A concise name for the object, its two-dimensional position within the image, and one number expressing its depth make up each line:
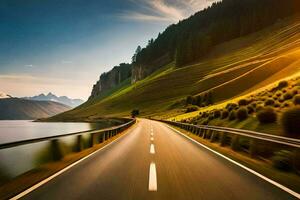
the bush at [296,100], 28.35
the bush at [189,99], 102.06
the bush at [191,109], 87.32
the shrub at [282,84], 47.63
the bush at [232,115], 32.12
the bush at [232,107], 39.31
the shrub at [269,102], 32.94
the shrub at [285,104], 29.28
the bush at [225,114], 36.37
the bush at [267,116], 23.91
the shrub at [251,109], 31.68
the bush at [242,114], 29.88
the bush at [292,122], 18.95
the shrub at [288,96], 33.11
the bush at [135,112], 126.88
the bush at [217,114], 39.88
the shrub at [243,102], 41.91
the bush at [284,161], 10.90
